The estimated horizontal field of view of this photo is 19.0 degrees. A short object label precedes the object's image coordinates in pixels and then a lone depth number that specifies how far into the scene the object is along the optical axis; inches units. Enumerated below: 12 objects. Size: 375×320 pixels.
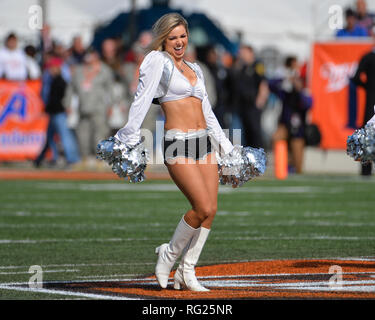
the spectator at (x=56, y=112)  941.2
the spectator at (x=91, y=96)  934.4
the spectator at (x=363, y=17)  962.1
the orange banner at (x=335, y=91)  934.4
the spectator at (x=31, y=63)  997.8
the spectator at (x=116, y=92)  966.4
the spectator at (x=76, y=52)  1093.9
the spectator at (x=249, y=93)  950.4
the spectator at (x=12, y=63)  981.2
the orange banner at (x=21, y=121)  976.9
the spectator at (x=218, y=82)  889.5
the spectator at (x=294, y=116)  903.7
